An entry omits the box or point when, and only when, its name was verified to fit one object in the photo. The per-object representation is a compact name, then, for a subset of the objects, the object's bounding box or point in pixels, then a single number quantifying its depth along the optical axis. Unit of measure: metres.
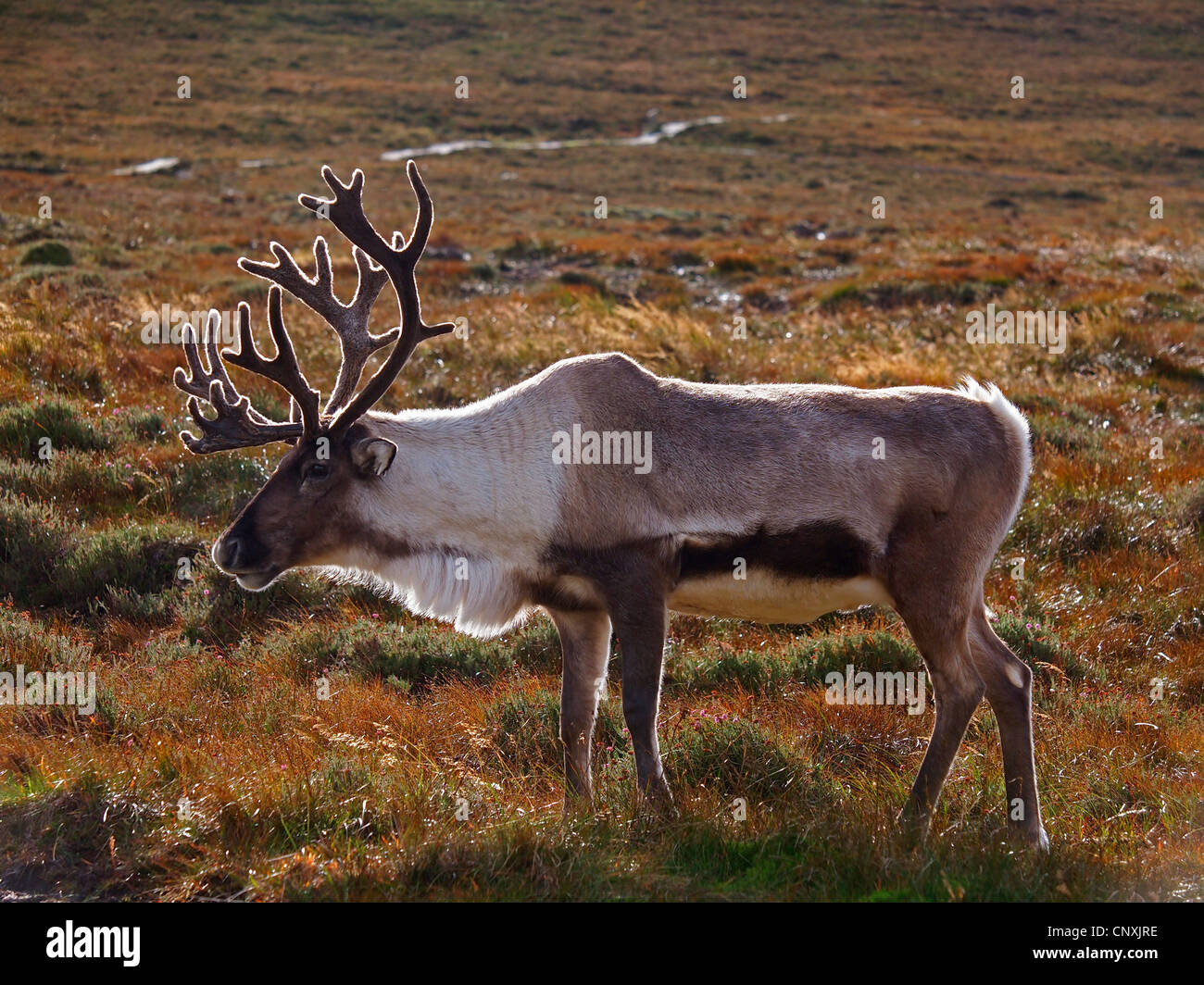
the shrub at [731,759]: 5.20
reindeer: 5.02
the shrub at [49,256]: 16.61
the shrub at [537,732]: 5.57
